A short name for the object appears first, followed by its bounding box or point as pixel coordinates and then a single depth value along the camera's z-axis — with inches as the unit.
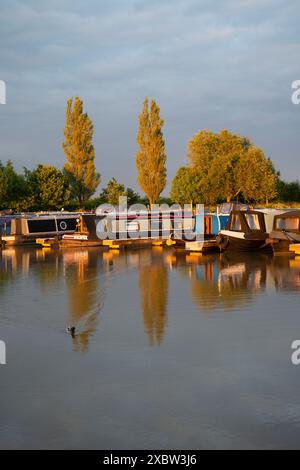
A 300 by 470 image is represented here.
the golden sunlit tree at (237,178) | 2822.3
